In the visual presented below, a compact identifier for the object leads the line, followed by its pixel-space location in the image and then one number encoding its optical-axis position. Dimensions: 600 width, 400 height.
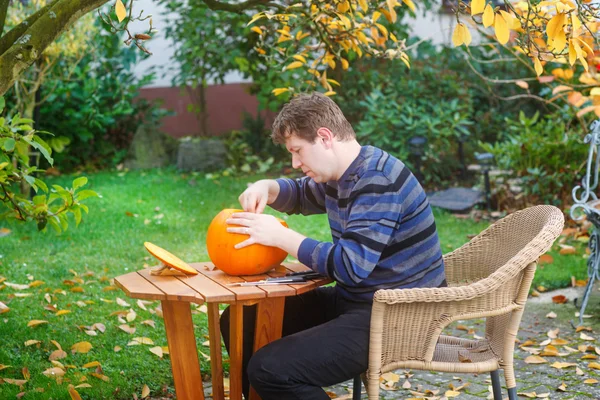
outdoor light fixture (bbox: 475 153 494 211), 7.01
